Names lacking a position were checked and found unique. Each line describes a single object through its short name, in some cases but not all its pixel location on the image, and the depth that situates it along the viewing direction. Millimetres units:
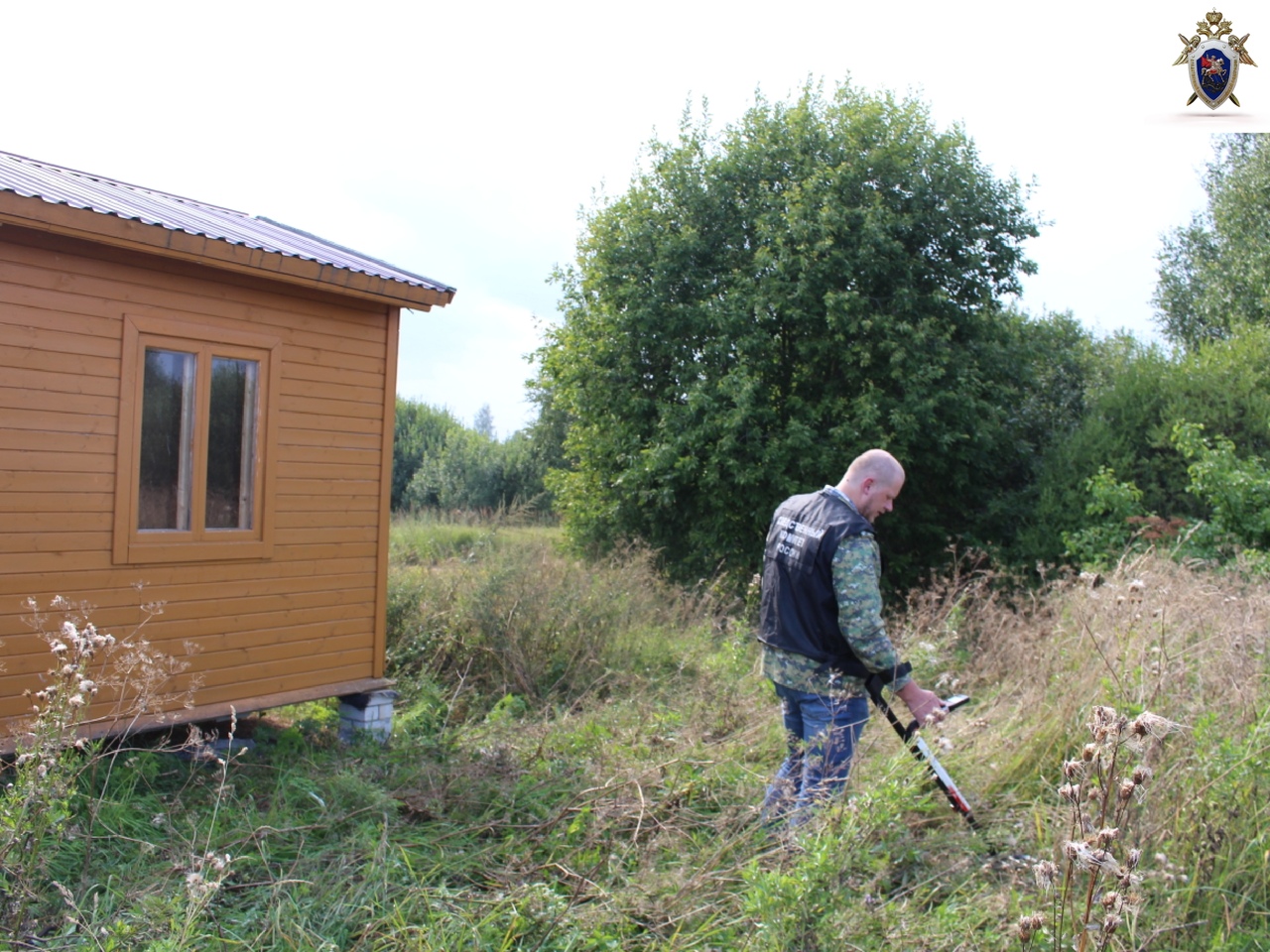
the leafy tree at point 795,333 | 13453
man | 4227
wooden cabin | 5324
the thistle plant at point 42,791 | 3105
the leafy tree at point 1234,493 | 10000
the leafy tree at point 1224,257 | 19516
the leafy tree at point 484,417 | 93938
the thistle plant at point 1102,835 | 2191
